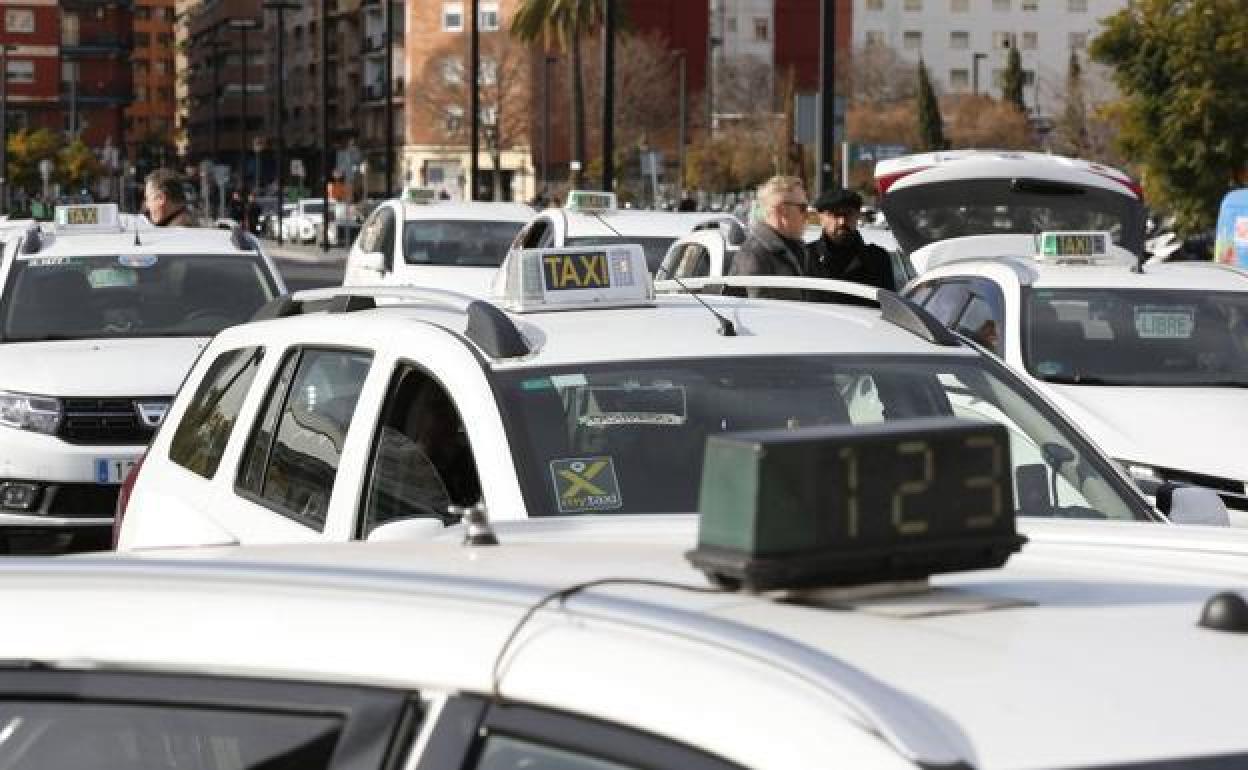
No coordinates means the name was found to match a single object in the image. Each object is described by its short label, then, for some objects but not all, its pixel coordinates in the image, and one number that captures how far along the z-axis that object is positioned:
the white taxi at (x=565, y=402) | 6.04
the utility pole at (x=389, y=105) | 70.50
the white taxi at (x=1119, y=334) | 10.94
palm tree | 68.38
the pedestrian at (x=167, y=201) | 17.12
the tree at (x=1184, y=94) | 36.28
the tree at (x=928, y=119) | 86.44
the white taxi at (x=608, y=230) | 19.47
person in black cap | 12.76
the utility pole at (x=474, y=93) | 61.03
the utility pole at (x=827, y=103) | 24.73
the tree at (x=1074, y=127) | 71.31
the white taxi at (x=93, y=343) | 12.24
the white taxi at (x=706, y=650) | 2.22
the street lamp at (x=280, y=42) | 74.97
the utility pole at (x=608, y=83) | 43.16
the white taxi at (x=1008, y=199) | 19.33
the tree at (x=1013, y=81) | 115.25
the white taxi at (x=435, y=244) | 22.14
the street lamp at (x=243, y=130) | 90.65
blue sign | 25.22
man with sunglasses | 11.89
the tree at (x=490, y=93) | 100.31
